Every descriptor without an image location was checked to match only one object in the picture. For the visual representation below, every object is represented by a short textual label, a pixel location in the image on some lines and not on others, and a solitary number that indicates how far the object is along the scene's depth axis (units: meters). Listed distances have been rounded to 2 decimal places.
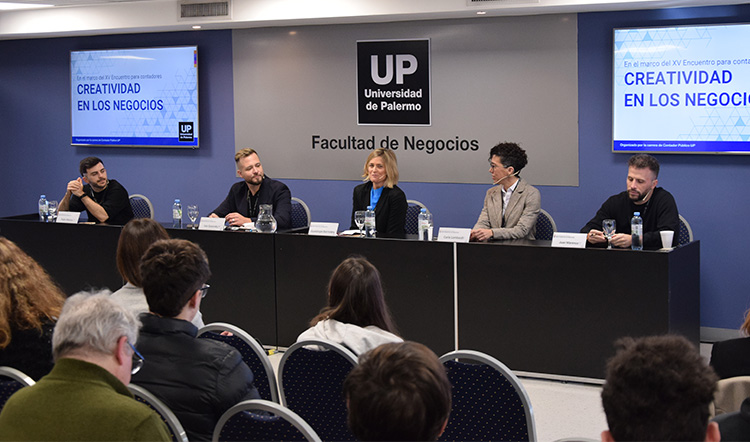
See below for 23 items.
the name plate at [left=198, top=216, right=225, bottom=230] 5.61
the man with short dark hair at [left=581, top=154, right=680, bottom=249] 4.65
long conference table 4.50
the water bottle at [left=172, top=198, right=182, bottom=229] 5.83
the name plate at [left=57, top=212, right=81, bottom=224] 6.05
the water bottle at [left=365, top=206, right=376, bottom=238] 5.22
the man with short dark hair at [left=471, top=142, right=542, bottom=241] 5.23
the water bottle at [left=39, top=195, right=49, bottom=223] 6.27
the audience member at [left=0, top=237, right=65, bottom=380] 2.57
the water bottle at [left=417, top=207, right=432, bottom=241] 5.04
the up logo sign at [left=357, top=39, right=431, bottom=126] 6.66
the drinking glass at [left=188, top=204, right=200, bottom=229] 5.76
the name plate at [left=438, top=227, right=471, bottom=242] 4.88
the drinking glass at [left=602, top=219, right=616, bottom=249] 4.61
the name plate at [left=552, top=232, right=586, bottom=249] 4.59
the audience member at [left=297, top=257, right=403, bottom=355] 2.86
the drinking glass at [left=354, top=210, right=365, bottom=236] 5.30
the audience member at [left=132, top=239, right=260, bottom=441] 2.30
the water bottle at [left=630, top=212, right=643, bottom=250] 4.50
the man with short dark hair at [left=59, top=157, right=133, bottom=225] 6.11
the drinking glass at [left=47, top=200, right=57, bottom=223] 6.28
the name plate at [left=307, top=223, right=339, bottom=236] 5.27
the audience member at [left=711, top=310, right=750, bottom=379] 2.66
